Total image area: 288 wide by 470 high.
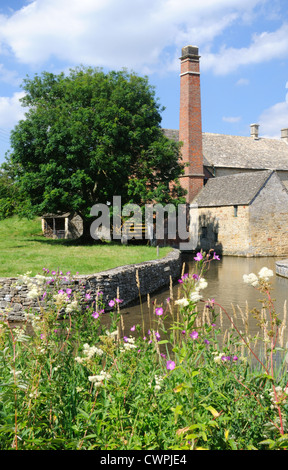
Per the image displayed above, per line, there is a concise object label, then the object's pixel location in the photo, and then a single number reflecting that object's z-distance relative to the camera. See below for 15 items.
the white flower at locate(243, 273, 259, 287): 3.07
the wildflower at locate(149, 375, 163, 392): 3.50
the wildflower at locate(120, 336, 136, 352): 3.78
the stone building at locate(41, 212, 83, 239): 41.16
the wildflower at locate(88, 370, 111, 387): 2.96
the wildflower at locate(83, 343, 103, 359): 3.12
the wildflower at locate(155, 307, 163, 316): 4.42
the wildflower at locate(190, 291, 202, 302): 2.99
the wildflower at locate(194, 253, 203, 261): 3.82
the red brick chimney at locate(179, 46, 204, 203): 34.88
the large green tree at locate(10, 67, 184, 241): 25.00
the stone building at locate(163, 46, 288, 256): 30.84
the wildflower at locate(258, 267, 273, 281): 3.06
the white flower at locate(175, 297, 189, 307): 2.99
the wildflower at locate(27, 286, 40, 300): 3.38
